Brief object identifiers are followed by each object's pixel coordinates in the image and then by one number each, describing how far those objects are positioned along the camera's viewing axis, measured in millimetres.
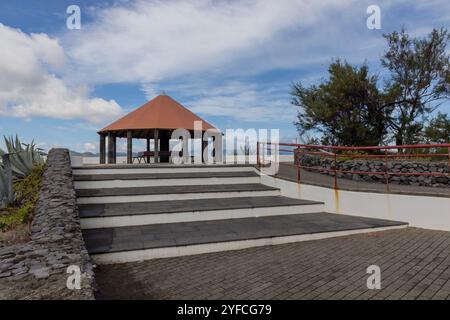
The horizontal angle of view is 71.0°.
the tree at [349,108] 14227
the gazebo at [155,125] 14109
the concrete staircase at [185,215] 4633
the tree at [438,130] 13938
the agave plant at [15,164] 6504
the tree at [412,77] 14234
